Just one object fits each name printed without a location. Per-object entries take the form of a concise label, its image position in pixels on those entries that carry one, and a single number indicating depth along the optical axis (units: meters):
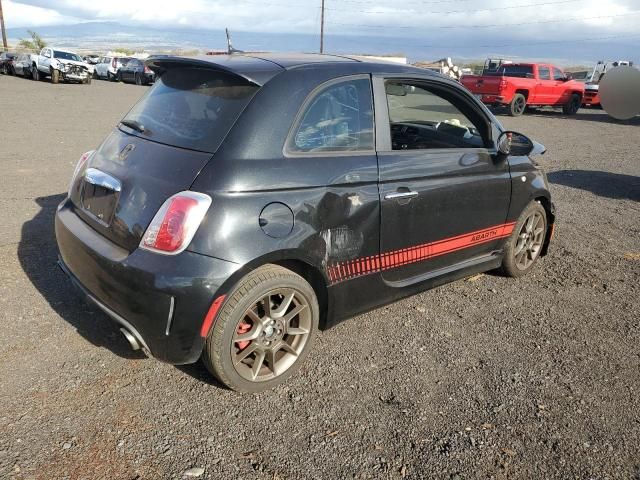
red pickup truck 18.86
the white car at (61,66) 27.03
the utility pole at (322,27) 54.84
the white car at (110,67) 35.34
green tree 58.53
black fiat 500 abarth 2.56
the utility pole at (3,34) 45.16
